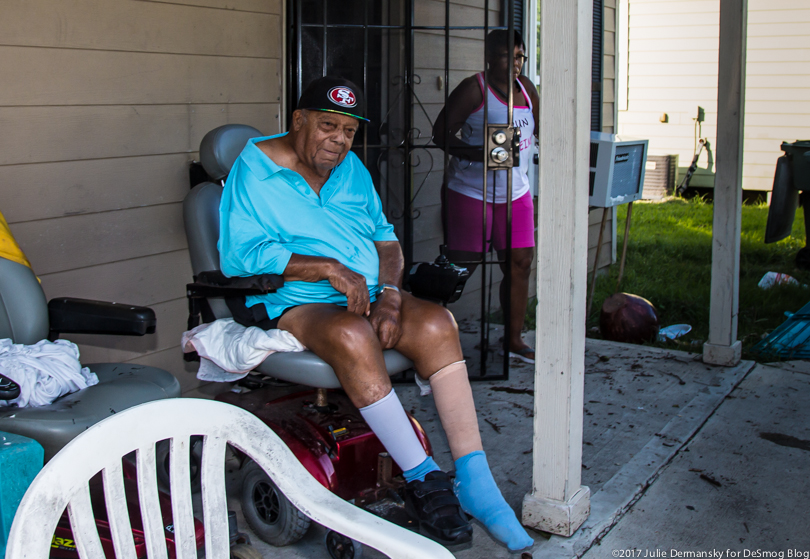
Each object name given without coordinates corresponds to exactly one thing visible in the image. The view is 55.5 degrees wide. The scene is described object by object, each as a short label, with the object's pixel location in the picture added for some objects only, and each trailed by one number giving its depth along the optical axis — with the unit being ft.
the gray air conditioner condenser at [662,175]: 32.65
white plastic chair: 3.04
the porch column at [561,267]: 6.48
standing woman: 11.21
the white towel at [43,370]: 5.96
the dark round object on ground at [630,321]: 13.61
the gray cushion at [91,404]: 5.58
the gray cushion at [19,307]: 6.58
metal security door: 10.84
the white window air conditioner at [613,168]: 13.38
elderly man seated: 6.72
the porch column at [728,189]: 11.15
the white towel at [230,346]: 7.14
